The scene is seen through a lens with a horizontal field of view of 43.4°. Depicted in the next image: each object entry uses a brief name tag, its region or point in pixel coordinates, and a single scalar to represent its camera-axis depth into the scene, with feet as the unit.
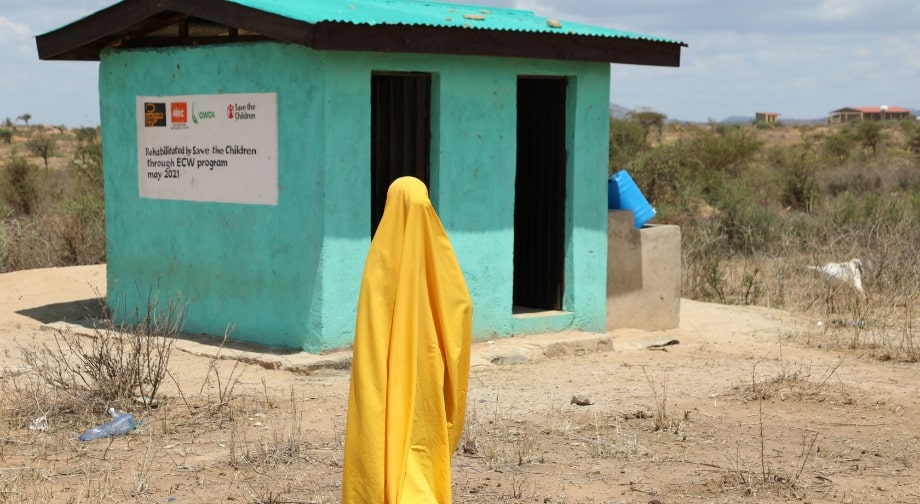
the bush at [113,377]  23.59
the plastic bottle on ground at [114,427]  22.20
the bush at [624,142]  73.92
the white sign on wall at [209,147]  30.45
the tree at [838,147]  119.44
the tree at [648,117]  129.44
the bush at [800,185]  74.59
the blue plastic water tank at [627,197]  36.35
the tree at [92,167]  71.26
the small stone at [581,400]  25.26
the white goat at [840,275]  39.60
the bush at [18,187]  69.46
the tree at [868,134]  127.44
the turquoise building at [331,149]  29.12
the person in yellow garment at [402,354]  14.52
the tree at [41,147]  106.01
